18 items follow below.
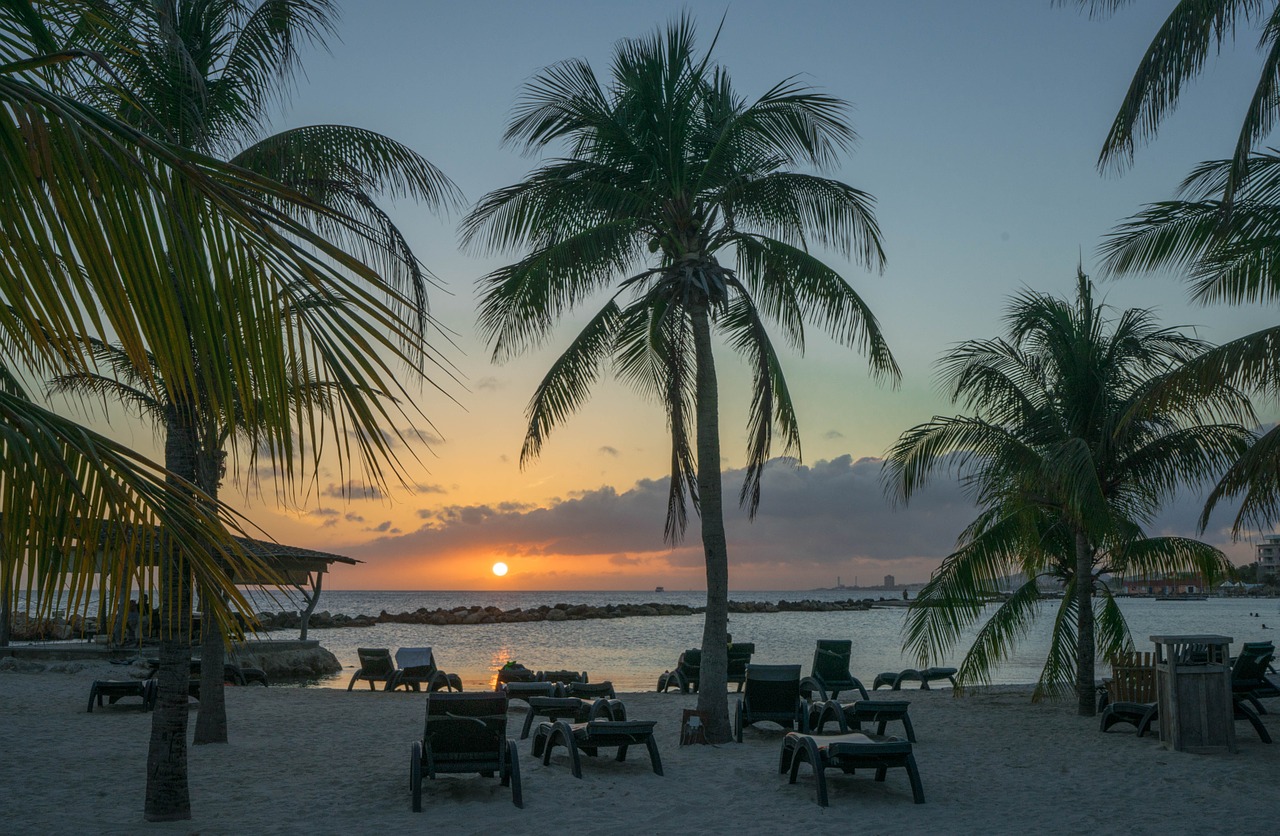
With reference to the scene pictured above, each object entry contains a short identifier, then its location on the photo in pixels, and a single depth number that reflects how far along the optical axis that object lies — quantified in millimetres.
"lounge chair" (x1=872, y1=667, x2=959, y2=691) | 18000
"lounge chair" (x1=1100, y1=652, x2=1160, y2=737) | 11352
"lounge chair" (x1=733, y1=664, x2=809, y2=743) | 10820
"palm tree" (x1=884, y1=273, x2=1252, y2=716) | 12789
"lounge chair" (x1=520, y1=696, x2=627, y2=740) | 11423
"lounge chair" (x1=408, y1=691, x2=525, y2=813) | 7891
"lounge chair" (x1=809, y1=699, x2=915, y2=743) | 9766
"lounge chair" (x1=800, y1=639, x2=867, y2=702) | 14327
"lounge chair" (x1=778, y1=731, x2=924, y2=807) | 7719
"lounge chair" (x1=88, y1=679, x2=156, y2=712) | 13586
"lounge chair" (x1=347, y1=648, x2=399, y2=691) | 18125
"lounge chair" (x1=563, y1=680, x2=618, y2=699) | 14148
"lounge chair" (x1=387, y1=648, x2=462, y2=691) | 17844
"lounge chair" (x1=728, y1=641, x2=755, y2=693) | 16078
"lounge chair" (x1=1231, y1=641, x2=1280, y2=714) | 11133
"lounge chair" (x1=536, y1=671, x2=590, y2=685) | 16141
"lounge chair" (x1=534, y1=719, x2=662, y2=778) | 8859
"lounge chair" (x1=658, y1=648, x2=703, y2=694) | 17016
